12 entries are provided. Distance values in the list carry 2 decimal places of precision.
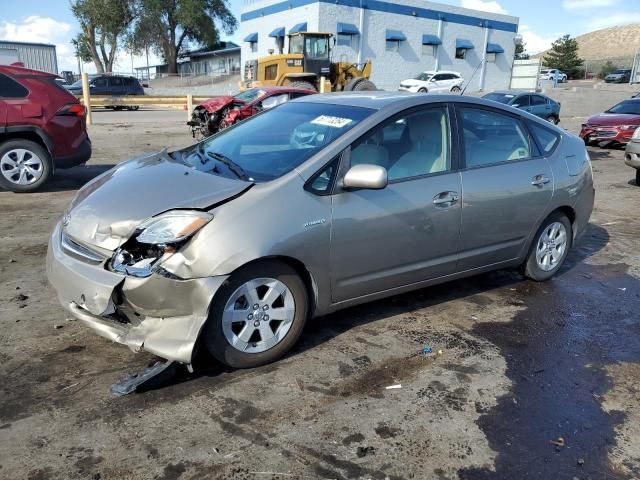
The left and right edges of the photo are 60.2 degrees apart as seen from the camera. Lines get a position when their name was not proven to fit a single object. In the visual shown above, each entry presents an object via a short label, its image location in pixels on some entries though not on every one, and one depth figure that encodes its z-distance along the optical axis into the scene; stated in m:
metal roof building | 32.19
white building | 37.50
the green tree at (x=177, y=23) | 52.97
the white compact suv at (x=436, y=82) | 32.69
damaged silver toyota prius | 3.11
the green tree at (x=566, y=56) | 67.06
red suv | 7.86
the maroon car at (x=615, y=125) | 15.53
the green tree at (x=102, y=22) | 51.03
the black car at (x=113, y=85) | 29.62
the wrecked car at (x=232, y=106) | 15.17
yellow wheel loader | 22.58
